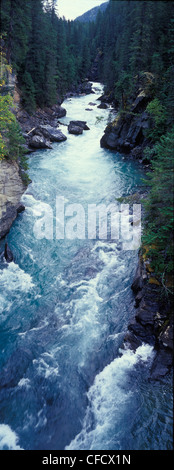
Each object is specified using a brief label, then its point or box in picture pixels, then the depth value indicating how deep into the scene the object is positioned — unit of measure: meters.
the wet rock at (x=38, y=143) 23.34
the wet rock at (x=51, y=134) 25.78
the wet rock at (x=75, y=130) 28.70
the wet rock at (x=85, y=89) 55.78
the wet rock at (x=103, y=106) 40.16
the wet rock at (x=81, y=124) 30.26
